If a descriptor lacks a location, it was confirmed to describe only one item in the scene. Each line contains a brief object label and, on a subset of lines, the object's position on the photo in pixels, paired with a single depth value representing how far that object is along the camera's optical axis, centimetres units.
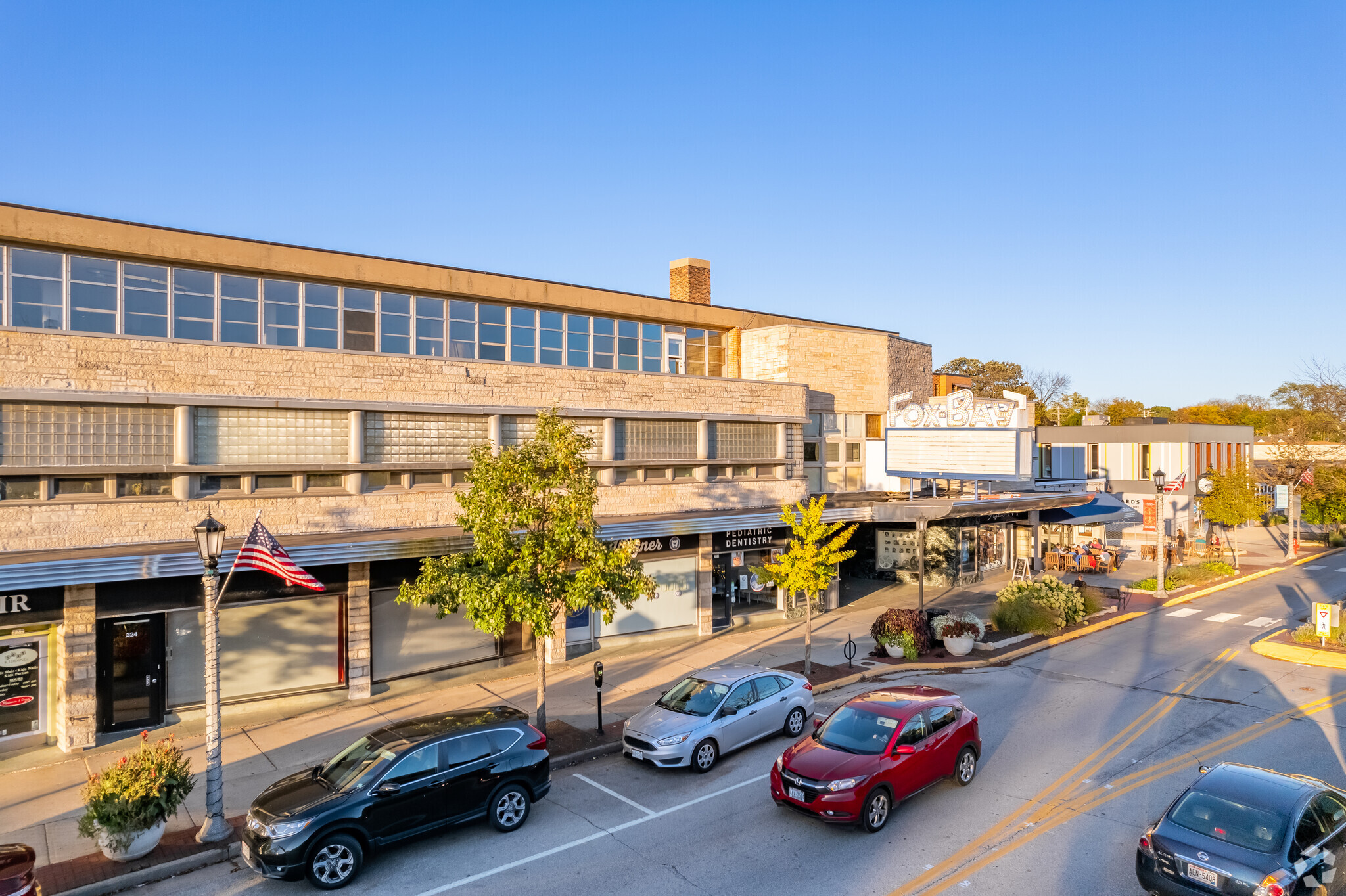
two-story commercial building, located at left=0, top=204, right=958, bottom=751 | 1577
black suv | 1030
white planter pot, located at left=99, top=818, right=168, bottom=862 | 1086
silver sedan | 1430
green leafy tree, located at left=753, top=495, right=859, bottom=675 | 2008
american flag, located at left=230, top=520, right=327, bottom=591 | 1311
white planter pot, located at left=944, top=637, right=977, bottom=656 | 2256
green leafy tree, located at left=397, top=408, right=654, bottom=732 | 1494
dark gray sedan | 867
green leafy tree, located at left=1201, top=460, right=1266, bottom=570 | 4297
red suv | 1150
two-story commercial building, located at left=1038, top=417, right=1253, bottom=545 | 4731
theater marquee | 2928
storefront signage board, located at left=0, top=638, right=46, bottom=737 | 1547
